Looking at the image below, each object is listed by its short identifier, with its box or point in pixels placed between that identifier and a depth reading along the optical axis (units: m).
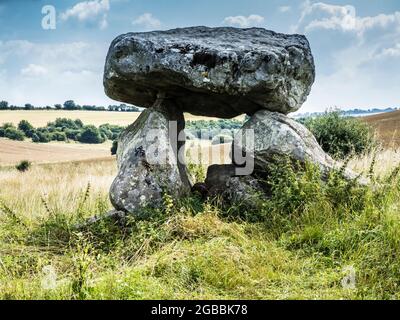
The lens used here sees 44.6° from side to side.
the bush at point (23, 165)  31.14
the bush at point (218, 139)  13.16
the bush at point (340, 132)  19.31
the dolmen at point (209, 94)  9.17
